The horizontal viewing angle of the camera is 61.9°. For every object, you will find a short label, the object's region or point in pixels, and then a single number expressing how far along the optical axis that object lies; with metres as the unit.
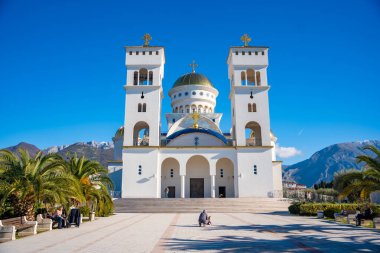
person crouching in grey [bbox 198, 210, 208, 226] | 13.49
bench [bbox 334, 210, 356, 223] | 16.09
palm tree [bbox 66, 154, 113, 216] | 16.69
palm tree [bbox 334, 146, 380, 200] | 13.91
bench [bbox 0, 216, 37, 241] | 9.77
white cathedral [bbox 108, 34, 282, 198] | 28.36
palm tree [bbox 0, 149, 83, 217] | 12.32
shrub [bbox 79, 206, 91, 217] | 16.94
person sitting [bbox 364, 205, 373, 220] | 13.85
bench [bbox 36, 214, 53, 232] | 12.60
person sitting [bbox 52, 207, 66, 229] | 13.18
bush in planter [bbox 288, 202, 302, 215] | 19.77
